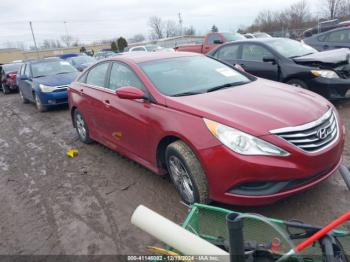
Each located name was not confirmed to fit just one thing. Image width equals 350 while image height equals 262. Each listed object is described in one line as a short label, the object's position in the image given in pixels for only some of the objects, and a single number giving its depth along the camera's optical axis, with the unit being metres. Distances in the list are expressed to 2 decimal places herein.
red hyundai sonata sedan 2.79
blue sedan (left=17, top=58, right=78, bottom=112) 9.21
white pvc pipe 1.52
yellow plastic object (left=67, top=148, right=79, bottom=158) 5.40
